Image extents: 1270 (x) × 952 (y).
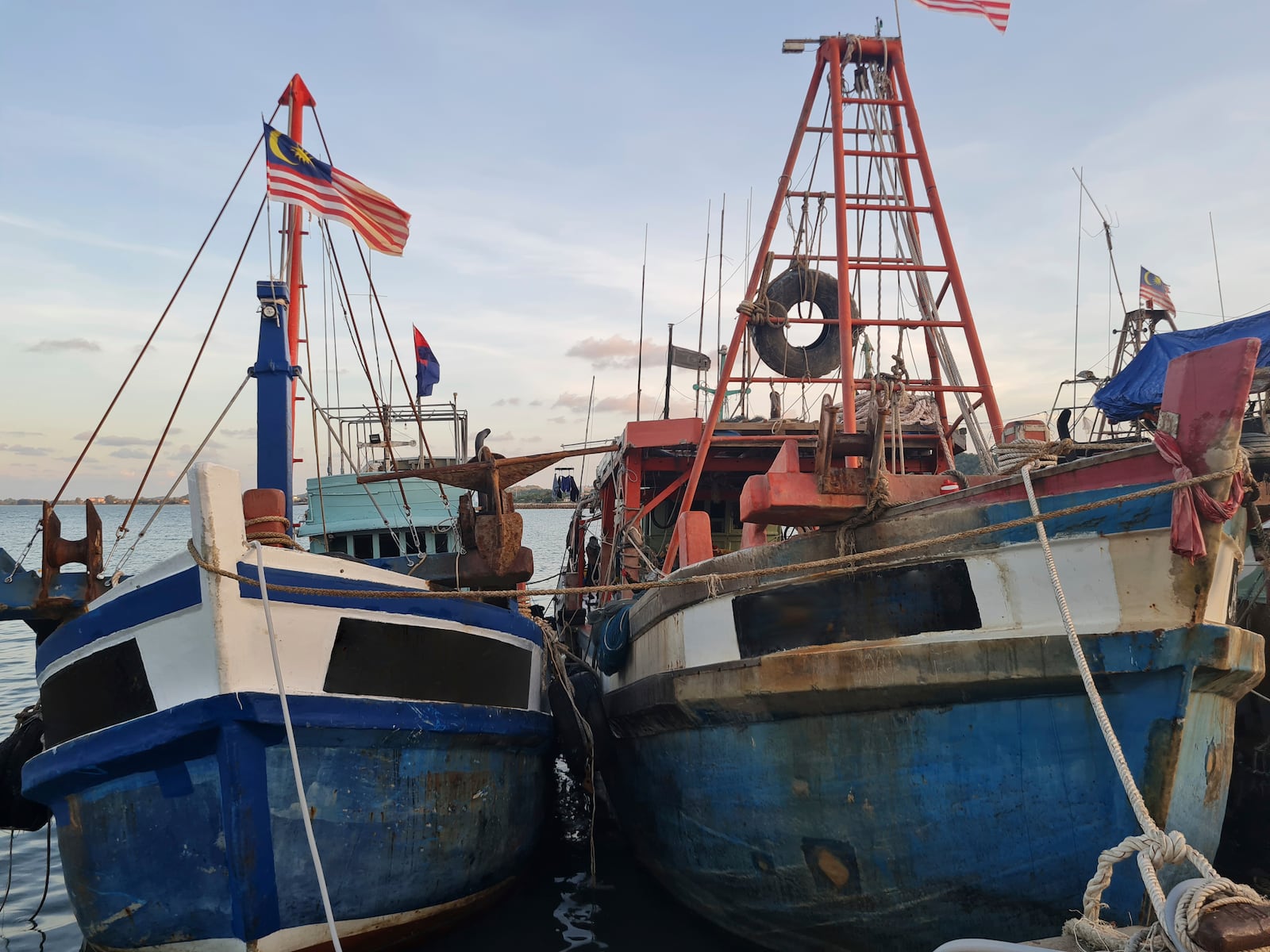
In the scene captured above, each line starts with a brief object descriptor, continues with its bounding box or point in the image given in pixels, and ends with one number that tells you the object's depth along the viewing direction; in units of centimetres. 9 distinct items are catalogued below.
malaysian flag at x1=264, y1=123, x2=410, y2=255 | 809
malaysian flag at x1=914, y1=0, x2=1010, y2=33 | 864
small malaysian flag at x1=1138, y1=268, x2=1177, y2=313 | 2022
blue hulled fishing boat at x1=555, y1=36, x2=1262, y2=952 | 421
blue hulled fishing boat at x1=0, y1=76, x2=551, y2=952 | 497
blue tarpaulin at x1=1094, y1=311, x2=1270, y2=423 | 1448
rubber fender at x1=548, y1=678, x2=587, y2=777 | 851
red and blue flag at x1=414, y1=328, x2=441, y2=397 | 1850
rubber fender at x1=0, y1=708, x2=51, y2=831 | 769
